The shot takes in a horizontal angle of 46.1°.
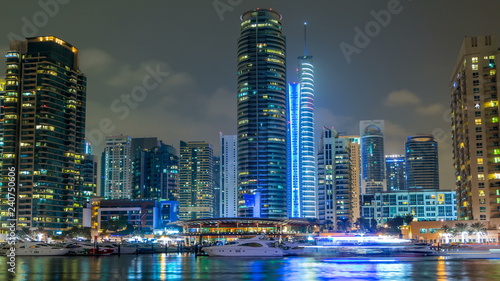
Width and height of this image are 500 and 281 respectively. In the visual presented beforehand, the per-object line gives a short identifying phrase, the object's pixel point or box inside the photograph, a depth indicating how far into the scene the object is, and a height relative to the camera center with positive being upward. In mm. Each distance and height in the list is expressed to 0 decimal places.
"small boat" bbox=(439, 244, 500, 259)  109625 -10812
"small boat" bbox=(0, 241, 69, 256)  126812 -10173
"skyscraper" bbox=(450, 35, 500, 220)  171875 +21955
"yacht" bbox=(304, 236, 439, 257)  114375 -9995
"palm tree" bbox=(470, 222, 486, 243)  165500 -8139
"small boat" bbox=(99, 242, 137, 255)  133750 -10789
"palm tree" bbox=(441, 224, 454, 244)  176300 -9472
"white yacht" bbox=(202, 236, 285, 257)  113938 -9345
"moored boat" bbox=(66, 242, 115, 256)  130875 -10696
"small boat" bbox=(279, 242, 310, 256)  119412 -10058
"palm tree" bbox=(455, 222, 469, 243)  168162 -7995
